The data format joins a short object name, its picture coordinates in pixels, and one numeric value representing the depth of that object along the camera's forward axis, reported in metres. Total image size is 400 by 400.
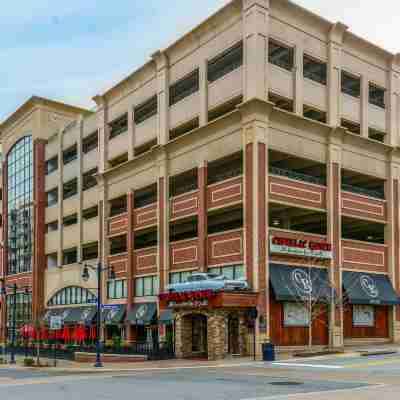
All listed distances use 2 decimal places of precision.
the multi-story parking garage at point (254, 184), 46.62
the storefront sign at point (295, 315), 46.97
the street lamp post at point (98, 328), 40.38
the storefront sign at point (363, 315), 52.66
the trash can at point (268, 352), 39.69
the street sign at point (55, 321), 41.66
